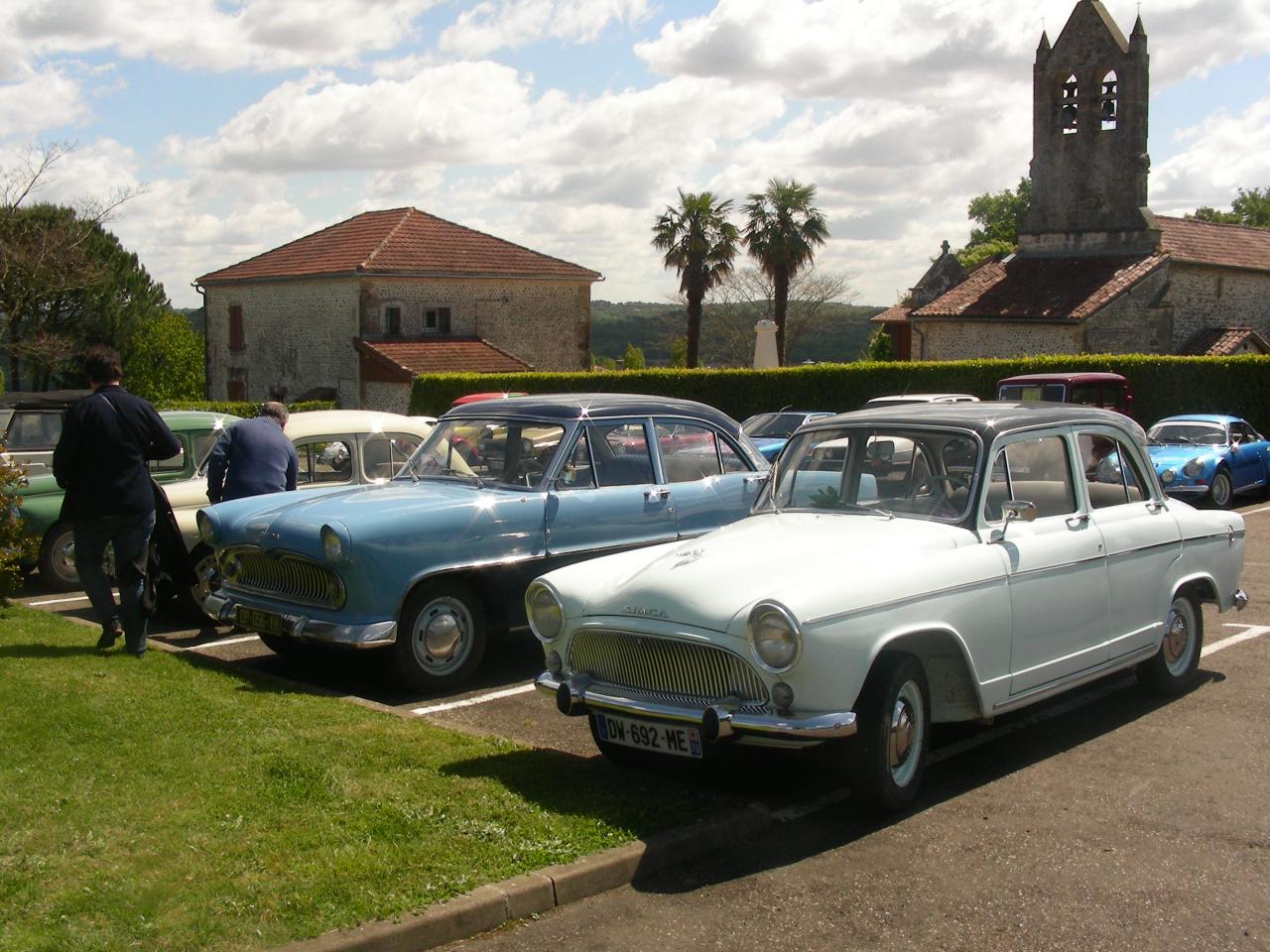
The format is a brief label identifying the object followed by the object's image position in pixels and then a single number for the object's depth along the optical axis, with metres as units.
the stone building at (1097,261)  38.09
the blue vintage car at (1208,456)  18.77
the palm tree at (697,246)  50.69
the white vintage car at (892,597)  5.34
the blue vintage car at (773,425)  22.53
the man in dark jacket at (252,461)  9.63
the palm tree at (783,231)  51.75
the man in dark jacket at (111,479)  8.13
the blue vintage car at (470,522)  7.73
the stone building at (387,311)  42.94
